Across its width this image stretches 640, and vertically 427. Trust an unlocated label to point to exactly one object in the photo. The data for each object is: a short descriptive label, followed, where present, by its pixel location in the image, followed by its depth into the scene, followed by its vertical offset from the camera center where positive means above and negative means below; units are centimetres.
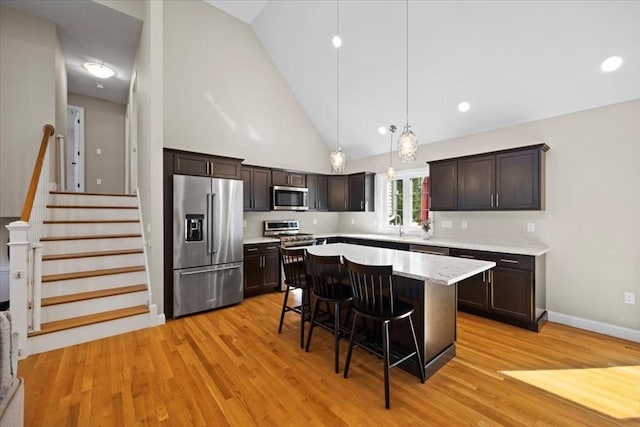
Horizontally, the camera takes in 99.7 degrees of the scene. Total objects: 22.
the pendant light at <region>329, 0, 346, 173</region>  323 +210
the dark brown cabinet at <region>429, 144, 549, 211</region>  340 +44
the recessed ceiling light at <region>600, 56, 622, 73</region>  282 +158
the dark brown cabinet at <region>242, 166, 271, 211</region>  478 +45
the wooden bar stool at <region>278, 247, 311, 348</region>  300 -68
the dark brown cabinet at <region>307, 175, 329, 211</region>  584 +46
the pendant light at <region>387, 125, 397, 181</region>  422 +124
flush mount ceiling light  513 +278
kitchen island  218 -78
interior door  644 +139
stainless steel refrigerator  362 -44
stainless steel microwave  514 +28
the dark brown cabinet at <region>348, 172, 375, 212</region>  576 +43
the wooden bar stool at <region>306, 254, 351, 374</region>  247 -68
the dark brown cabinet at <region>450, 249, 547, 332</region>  322 -99
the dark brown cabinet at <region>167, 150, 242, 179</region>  372 +69
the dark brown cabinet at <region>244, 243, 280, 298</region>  446 -96
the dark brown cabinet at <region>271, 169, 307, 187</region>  522 +69
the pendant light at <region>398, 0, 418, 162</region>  258 +65
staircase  292 -76
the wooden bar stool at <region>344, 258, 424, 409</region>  199 -76
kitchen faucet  527 -19
